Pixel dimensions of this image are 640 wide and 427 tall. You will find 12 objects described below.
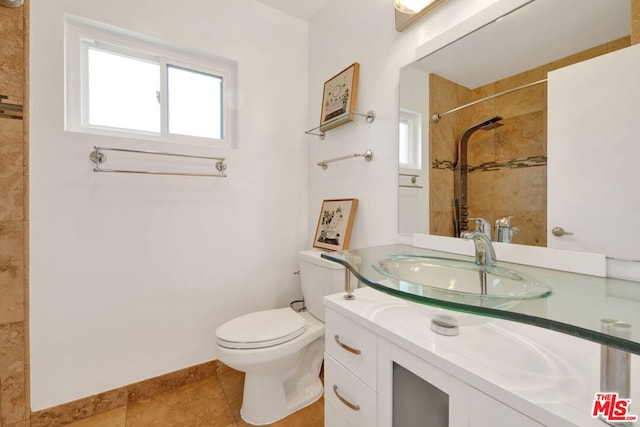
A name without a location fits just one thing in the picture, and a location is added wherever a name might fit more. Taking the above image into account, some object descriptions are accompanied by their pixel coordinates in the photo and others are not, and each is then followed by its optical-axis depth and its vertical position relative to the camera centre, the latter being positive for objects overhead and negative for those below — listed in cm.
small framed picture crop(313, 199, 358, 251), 156 -7
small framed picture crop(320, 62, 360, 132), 154 +69
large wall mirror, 73 +28
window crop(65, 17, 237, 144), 140 +73
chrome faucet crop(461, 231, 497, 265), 83 -12
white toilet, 122 -64
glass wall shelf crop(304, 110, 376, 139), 146 +54
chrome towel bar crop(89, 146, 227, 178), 134 +28
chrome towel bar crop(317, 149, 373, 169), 146 +31
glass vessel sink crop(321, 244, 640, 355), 46 -18
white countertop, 47 -33
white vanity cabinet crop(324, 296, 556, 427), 54 -46
